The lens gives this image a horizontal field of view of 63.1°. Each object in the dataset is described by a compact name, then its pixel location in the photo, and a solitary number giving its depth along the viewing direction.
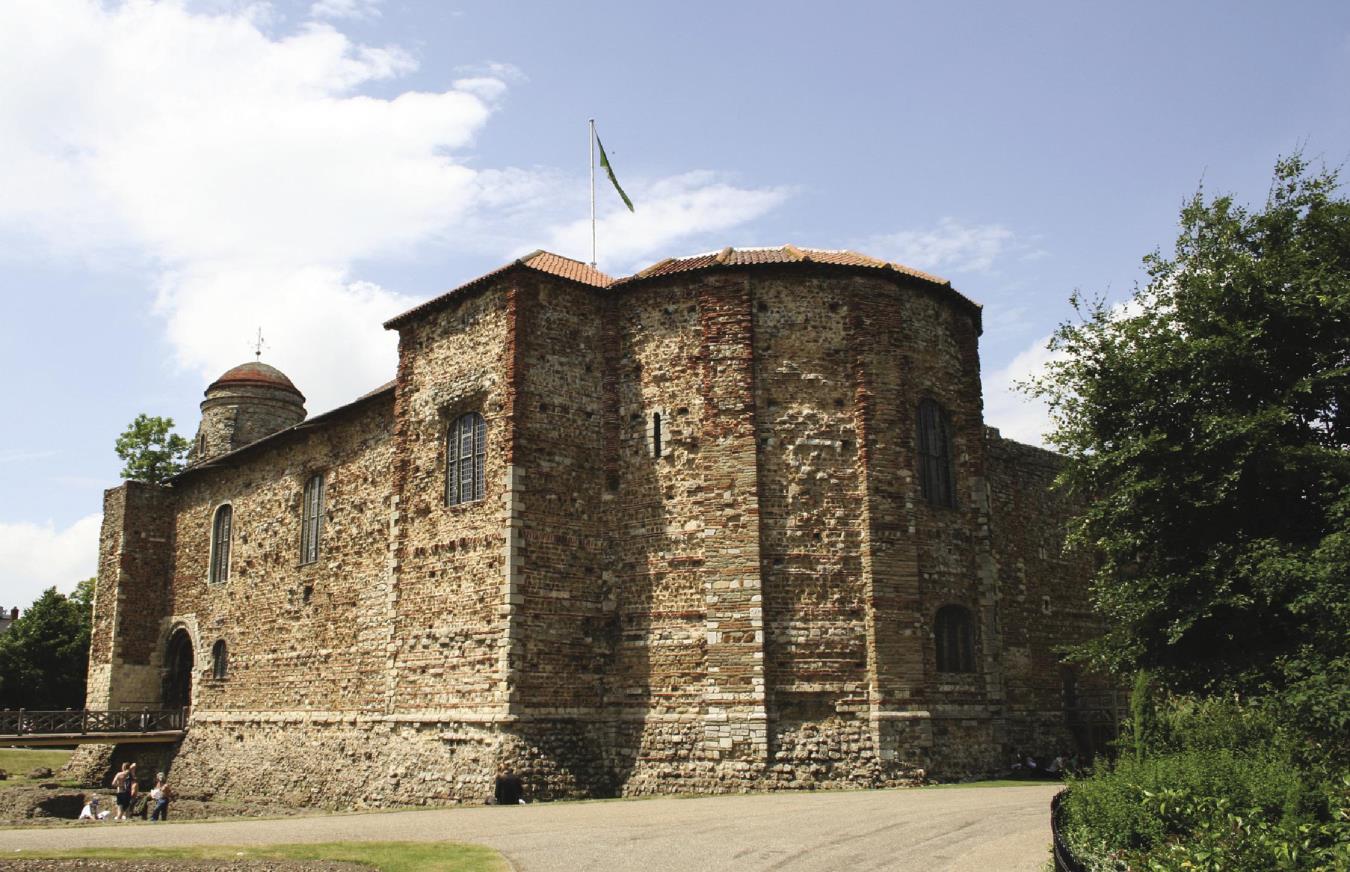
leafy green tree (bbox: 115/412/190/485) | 42.16
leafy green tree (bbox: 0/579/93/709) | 43.53
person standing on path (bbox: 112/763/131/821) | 23.00
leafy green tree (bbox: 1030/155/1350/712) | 15.13
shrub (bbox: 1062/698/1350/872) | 8.23
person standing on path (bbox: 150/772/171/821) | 20.83
